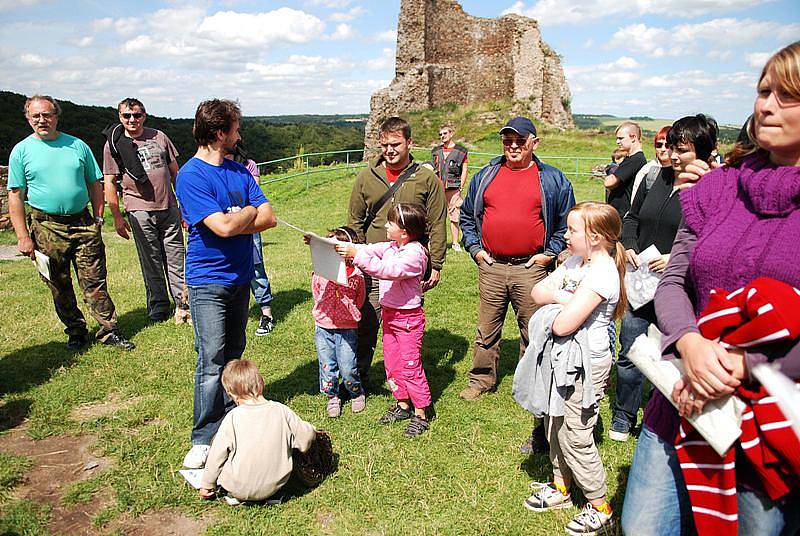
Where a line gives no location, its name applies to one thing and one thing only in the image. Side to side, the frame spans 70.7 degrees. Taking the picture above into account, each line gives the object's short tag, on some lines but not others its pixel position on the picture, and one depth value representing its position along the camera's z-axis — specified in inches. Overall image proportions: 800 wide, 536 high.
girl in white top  110.7
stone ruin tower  952.3
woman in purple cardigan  60.2
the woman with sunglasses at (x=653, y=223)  145.1
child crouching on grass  126.3
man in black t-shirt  198.2
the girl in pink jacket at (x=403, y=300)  147.7
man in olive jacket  168.4
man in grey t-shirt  240.8
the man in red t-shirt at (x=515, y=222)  163.8
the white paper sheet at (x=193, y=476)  136.3
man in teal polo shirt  203.3
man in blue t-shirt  136.6
